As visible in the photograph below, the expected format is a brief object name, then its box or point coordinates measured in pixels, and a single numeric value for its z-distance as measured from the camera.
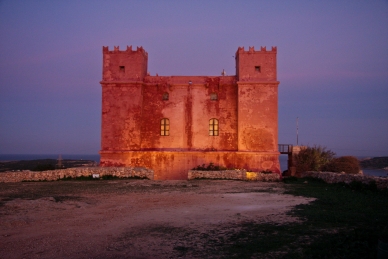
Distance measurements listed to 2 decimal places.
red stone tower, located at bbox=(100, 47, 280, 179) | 26.52
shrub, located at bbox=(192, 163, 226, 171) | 24.53
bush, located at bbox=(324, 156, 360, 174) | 26.20
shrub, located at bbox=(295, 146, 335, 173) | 31.00
